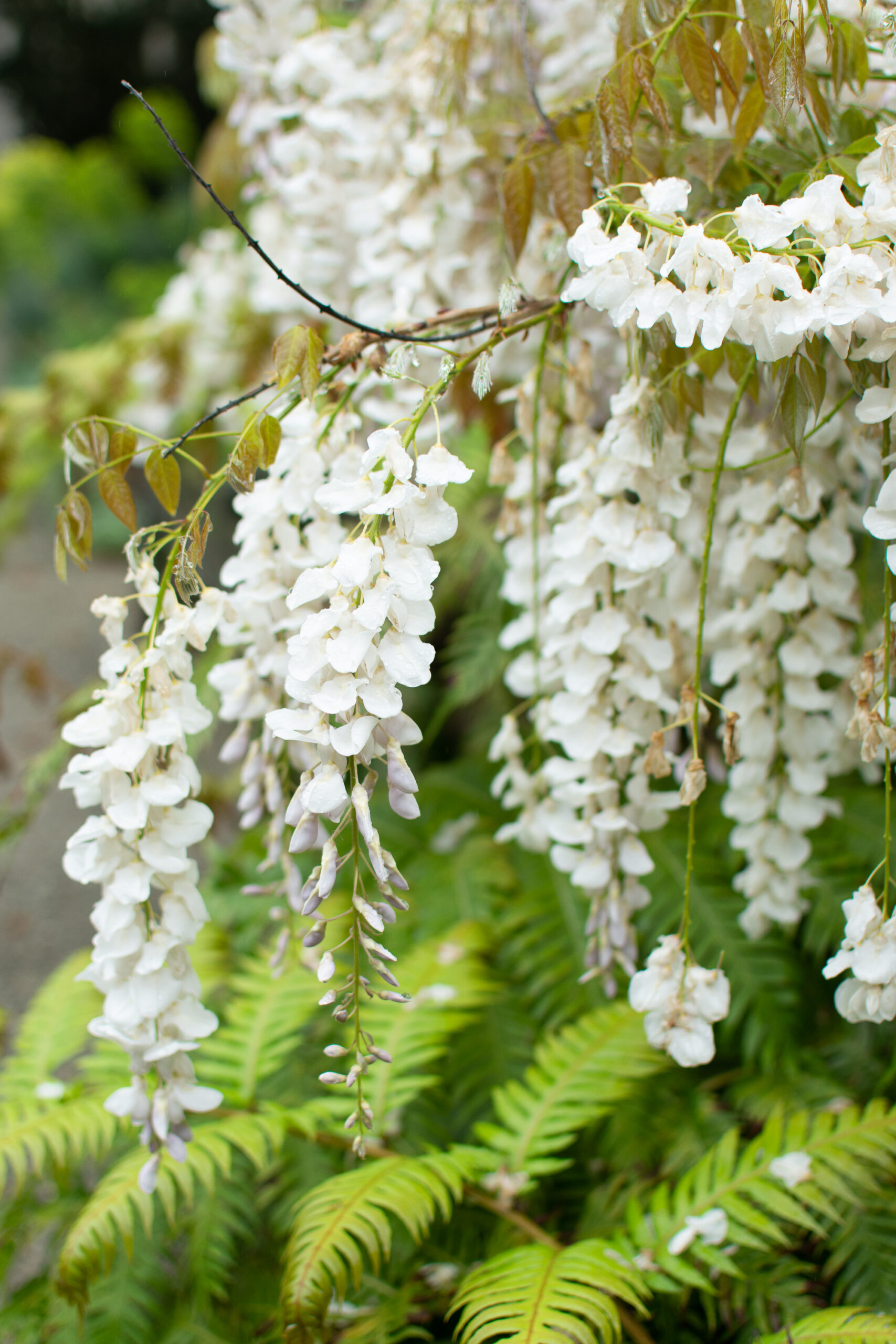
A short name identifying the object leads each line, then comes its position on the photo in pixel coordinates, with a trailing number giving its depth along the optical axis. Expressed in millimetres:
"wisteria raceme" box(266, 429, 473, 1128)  701
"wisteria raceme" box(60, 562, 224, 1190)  826
